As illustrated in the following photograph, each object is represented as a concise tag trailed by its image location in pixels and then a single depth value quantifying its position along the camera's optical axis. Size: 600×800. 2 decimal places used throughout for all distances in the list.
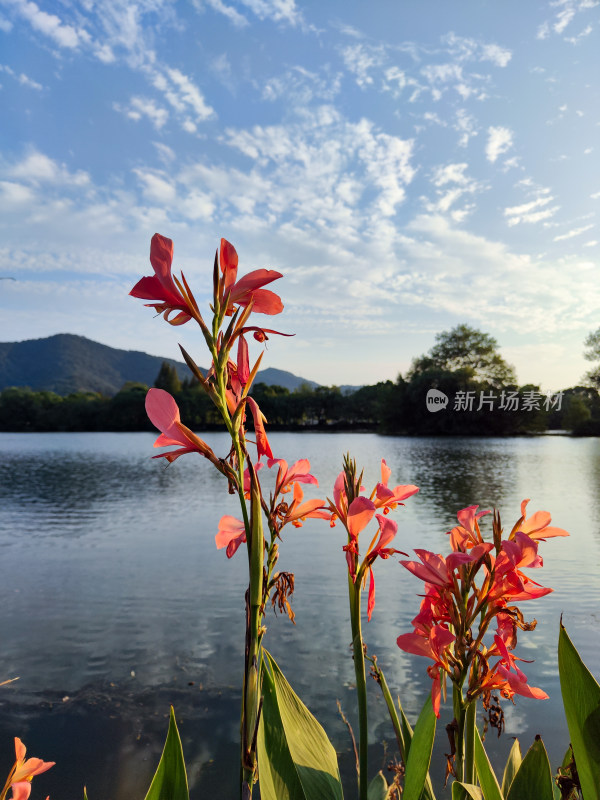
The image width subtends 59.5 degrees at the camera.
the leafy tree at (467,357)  50.84
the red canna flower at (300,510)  0.86
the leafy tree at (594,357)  43.03
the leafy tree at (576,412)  44.12
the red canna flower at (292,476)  0.85
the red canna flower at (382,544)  0.76
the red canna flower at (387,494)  0.81
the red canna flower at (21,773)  0.84
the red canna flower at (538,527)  0.82
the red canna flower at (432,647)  0.74
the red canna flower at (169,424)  0.69
